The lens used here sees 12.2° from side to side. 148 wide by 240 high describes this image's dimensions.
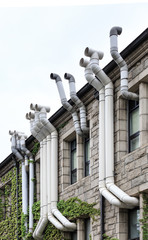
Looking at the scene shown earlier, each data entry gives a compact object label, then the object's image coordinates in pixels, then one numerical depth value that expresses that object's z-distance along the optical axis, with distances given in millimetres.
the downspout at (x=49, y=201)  23064
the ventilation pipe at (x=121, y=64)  19125
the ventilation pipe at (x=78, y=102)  22234
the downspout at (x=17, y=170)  28495
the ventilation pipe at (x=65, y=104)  22594
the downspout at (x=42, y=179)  24703
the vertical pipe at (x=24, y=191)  27336
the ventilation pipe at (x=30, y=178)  26344
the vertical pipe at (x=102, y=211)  20234
